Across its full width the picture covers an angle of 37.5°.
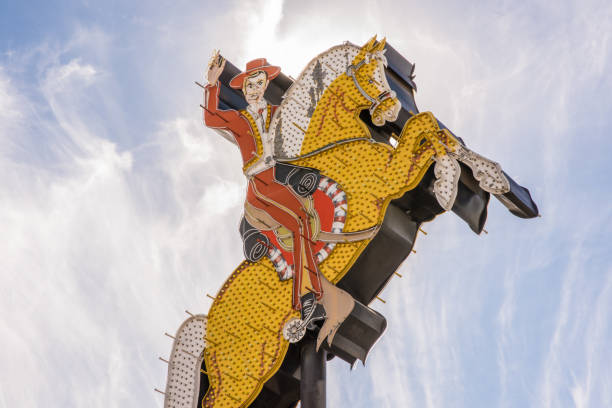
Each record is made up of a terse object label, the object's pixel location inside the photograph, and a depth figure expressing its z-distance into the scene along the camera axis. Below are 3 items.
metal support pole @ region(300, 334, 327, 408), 14.91
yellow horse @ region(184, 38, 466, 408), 15.46
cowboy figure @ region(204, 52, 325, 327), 15.73
